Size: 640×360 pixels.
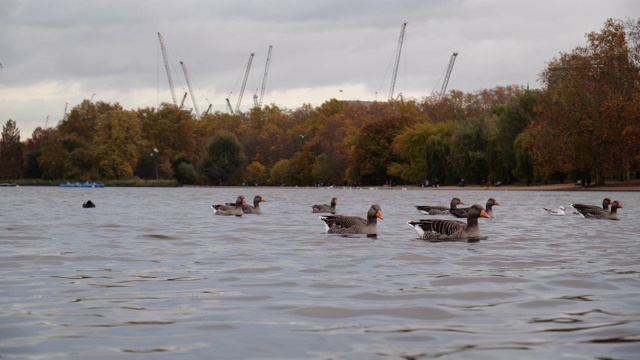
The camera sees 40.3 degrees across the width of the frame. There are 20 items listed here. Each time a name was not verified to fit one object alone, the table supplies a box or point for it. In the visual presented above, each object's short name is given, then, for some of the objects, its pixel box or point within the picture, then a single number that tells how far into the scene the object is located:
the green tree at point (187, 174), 178.75
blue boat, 154.62
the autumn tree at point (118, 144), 167.25
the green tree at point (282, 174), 175.38
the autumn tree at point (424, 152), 123.38
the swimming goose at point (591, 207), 34.78
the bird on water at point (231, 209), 36.78
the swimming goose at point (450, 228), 22.42
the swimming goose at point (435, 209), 38.28
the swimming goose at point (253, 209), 39.16
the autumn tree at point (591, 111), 90.31
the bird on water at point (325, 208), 39.77
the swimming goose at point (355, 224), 24.34
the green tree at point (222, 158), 171.62
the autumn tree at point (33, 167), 194.88
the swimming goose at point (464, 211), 34.87
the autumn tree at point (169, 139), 187.25
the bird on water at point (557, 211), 38.12
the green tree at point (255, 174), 182.07
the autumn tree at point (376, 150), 143.00
